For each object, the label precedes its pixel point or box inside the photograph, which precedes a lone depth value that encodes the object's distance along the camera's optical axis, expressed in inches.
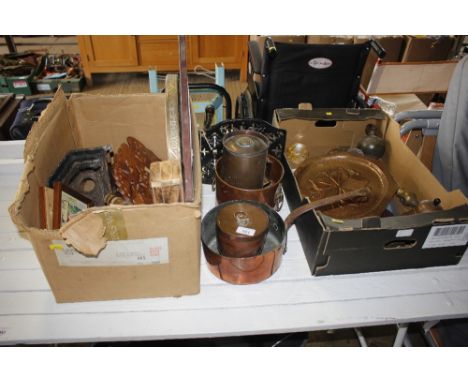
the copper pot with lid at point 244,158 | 39.3
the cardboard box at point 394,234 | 35.2
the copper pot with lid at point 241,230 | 34.9
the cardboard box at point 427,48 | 100.3
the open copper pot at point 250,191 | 40.8
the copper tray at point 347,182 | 41.8
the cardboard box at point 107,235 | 29.0
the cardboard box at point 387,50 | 97.2
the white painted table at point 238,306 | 34.0
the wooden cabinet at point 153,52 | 127.3
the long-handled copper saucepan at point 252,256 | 35.6
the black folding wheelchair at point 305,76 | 65.1
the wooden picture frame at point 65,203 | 34.0
